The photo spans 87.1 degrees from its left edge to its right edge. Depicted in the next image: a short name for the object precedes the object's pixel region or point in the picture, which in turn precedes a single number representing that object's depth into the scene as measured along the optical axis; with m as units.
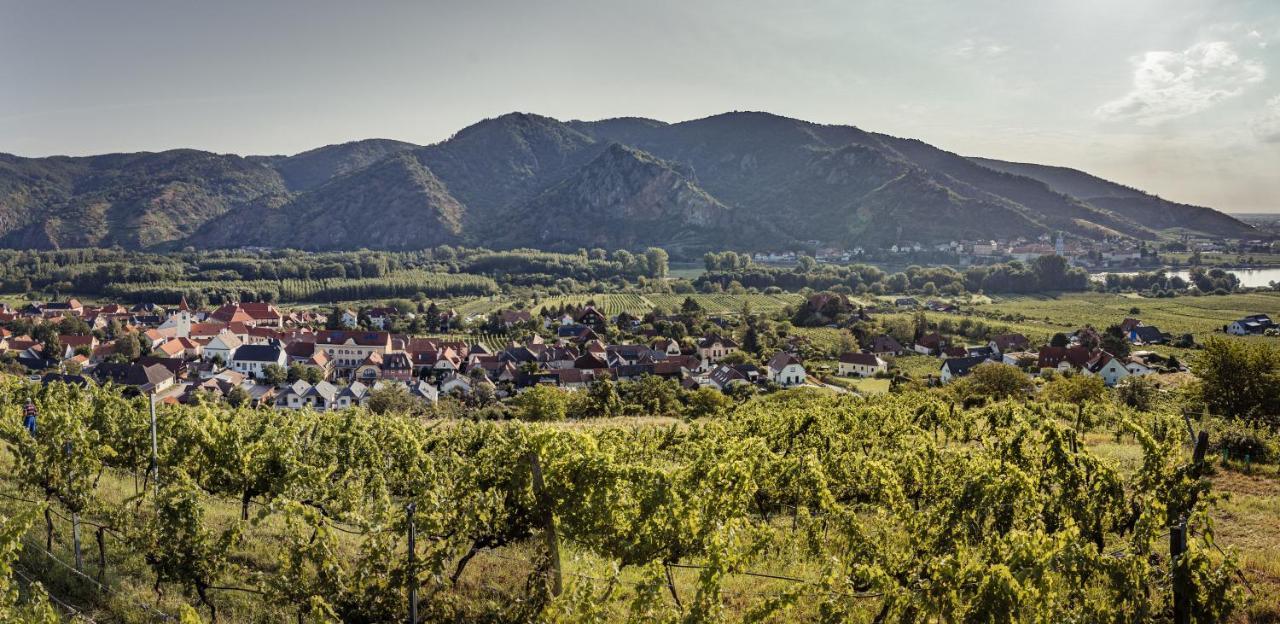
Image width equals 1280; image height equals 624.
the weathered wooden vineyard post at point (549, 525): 8.93
